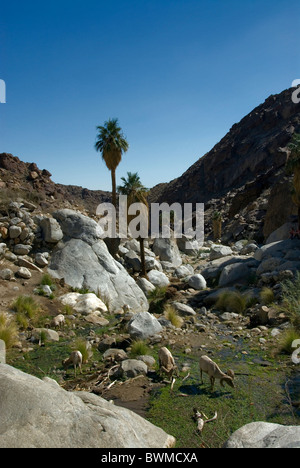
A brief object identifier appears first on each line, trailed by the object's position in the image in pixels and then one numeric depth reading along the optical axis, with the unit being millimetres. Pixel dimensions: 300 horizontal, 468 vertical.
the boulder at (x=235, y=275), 17156
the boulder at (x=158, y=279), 18648
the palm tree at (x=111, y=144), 20953
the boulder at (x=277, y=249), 17859
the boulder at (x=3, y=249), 12930
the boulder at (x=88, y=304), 11992
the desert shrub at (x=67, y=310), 11547
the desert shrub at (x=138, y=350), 8148
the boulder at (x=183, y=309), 13047
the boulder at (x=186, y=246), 29641
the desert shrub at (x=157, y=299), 14457
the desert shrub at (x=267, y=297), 13156
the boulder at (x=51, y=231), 14406
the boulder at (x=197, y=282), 17606
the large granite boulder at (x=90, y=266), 13727
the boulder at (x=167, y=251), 24281
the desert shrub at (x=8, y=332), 8633
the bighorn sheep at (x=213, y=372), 6199
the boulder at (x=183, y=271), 21141
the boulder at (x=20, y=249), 13586
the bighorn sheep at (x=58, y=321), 10445
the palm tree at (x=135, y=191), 19641
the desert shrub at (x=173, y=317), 11328
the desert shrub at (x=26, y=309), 10500
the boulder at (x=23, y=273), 12605
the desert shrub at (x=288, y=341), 8195
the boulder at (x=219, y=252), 24812
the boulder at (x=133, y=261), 20078
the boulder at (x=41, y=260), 13618
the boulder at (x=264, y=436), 3209
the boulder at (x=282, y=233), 23672
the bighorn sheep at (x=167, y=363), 6804
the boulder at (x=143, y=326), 9523
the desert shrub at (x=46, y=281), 12607
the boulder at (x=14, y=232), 13695
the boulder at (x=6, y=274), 12094
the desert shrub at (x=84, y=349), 8003
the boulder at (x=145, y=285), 16797
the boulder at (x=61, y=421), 3139
